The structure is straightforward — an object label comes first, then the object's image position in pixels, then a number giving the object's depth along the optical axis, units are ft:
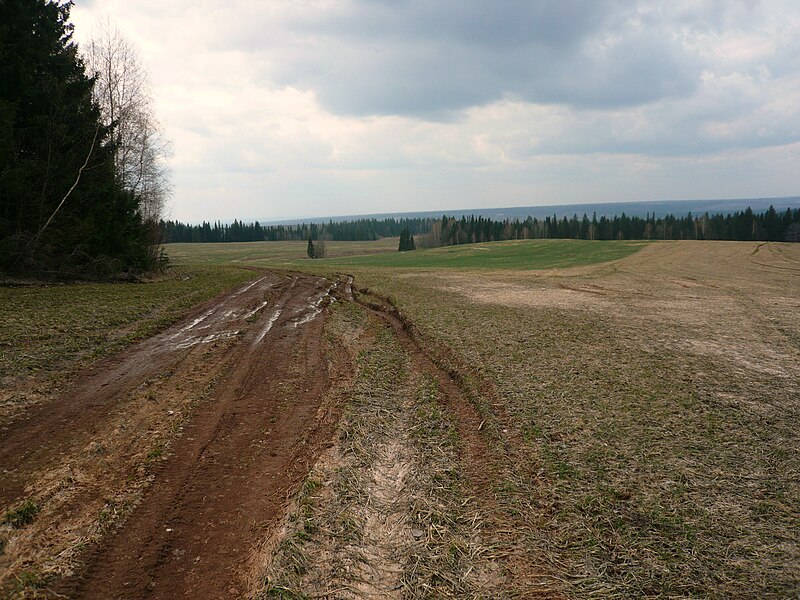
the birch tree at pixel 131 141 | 94.63
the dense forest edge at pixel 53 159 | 67.72
